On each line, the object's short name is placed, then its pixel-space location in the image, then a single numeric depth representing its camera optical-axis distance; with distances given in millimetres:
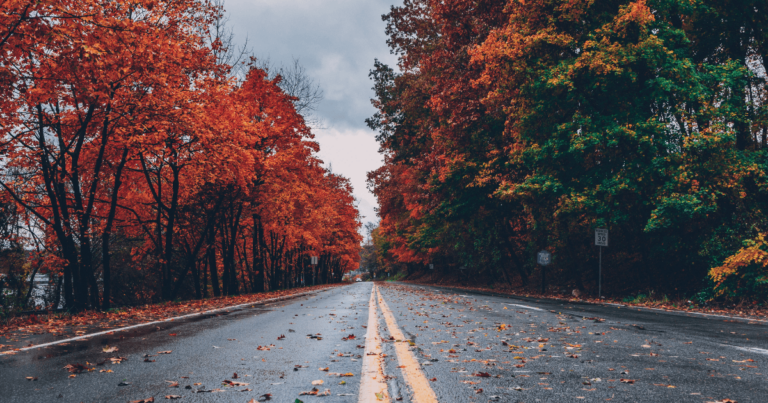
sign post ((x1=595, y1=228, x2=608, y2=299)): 16656
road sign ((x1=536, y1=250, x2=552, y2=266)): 22297
